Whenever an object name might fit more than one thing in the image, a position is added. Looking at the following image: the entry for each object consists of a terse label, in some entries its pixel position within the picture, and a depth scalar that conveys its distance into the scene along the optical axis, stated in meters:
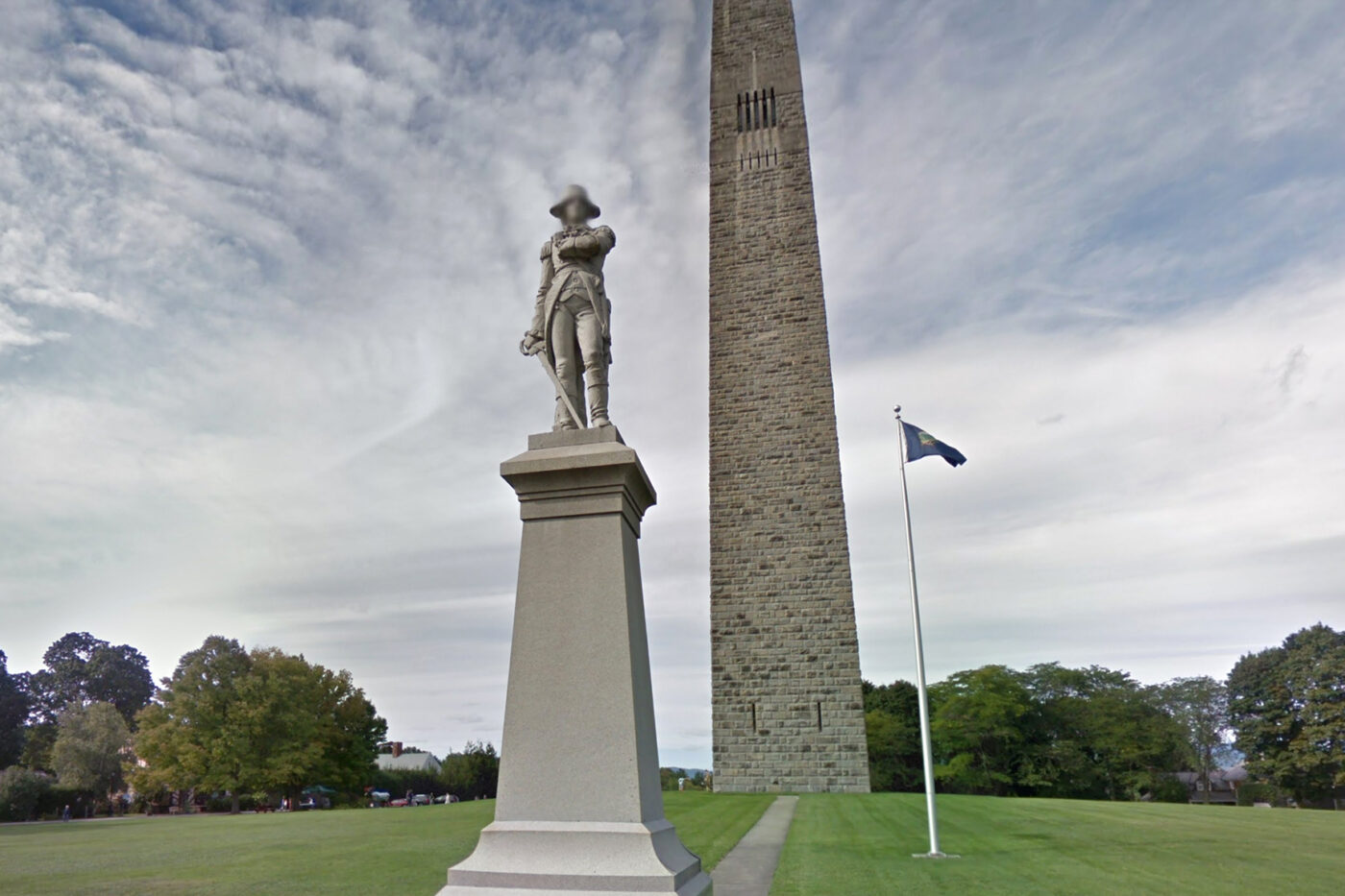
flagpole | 12.01
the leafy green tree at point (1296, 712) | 37.78
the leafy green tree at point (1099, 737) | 40.97
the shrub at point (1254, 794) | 41.41
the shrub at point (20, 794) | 33.34
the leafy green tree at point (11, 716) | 48.94
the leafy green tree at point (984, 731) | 39.75
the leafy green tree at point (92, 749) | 39.88
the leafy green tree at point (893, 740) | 42.00
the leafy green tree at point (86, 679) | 60.06
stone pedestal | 4.40
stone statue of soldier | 5.72
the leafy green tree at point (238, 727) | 31.62
